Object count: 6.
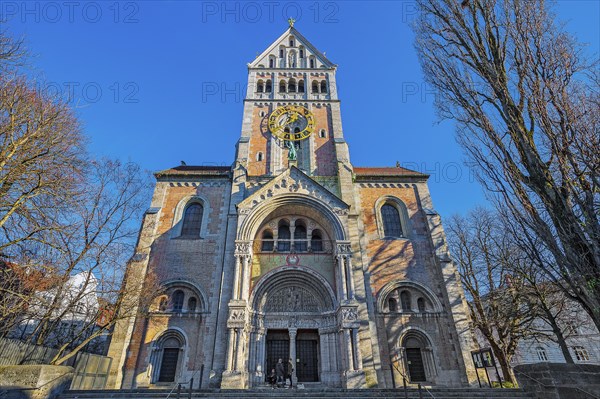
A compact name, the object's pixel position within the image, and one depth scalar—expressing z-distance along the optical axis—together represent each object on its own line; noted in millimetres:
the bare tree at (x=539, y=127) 8172
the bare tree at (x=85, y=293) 11422
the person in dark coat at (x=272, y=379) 15130
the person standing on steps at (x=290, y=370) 15144
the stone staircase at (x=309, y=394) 11039
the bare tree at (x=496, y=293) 17500
